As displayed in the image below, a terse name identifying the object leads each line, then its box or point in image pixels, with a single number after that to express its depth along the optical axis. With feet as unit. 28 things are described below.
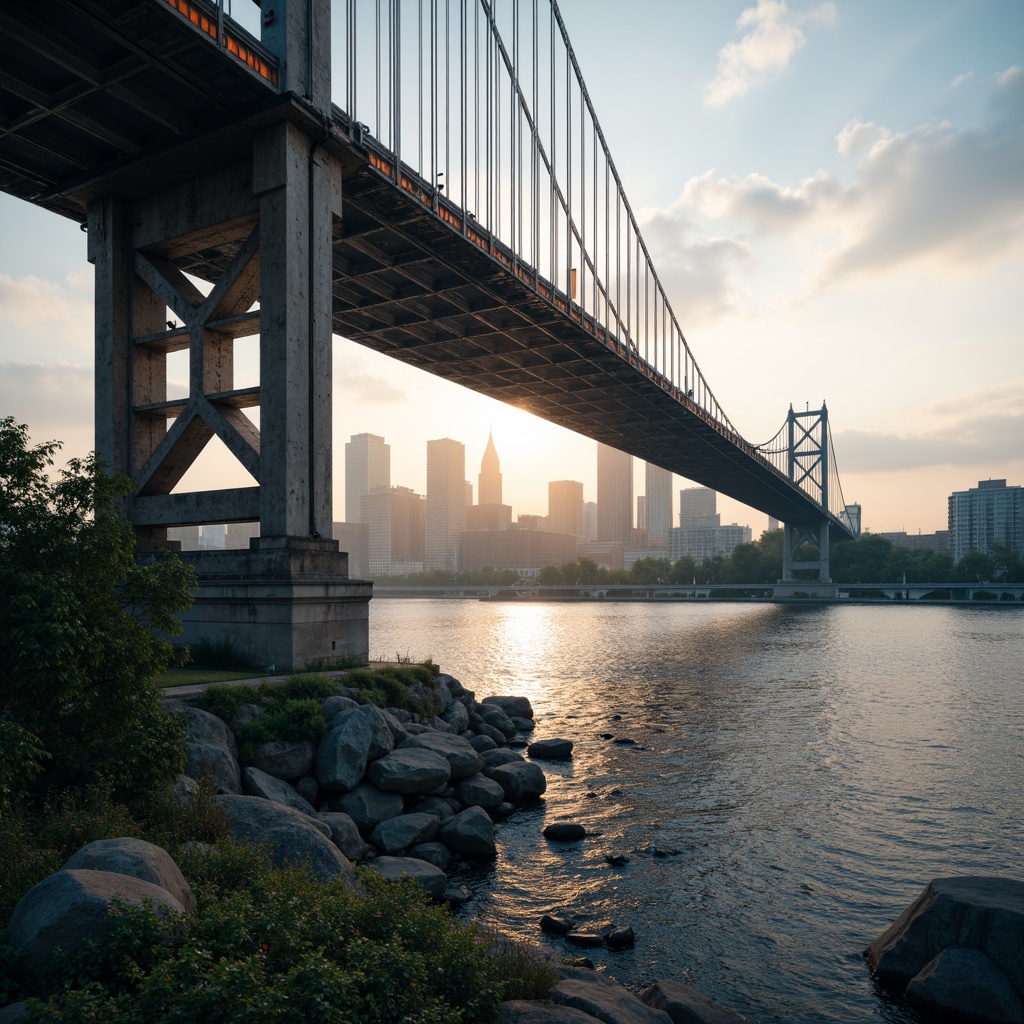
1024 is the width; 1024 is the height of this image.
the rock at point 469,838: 43.93
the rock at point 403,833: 41.09
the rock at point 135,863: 22.11
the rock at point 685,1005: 26.04
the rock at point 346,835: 38.63
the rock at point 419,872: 36.83
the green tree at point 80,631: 28.09
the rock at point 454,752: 51.26
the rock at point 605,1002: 23.01
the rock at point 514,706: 84.69
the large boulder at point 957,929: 28.12
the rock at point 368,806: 42.68
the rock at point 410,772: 45.14
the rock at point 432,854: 41.47
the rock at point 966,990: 27.20
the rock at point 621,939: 34.09
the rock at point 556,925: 35.40
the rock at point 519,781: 55.26
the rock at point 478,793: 51.11
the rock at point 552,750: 68.85
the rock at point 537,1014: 21.20
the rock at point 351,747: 43.93
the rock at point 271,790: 38.91
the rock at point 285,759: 42.29
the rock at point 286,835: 30.96
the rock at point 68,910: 18.85
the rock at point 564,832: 47.65
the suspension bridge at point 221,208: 55.72
